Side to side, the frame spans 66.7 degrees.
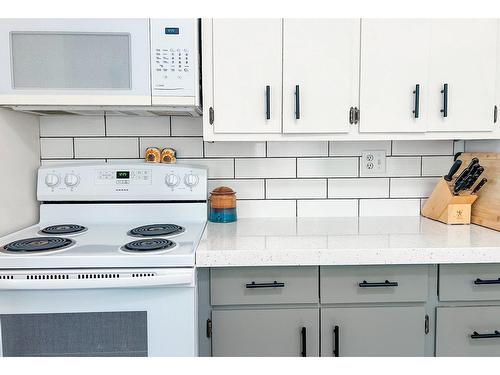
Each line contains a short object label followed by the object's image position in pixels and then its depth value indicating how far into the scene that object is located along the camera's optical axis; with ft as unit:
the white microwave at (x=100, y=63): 4.77
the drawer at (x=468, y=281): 4.56
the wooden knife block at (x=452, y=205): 5.61
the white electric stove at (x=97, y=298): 4.01
